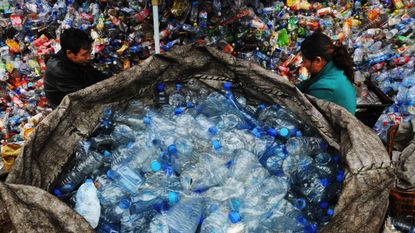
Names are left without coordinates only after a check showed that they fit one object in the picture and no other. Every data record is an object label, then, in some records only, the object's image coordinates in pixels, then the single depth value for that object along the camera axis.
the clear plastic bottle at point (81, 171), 2.39
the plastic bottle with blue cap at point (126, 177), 2.37
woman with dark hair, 2.81
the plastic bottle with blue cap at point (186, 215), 2.14
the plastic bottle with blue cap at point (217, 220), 2.12
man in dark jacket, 3.08
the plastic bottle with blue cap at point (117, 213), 2.19
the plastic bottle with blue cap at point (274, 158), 2.50
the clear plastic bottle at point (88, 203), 2.09
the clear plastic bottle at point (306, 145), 2.54
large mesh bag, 1.77
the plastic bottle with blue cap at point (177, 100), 3.08
